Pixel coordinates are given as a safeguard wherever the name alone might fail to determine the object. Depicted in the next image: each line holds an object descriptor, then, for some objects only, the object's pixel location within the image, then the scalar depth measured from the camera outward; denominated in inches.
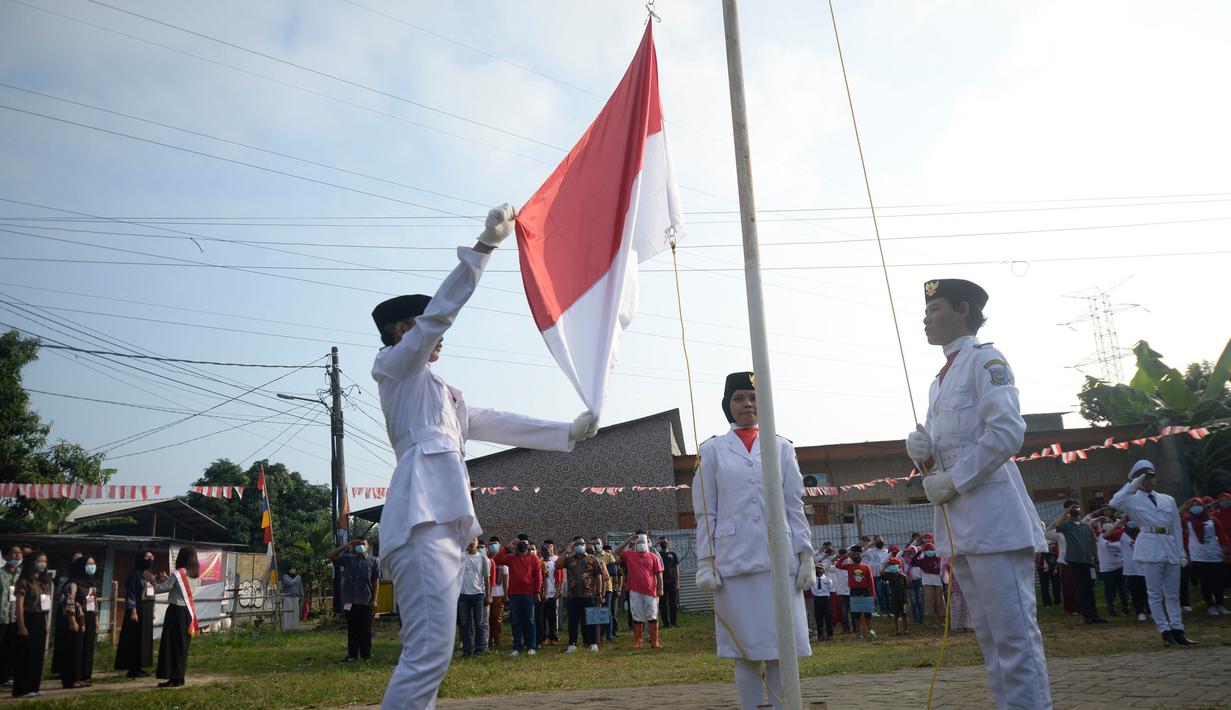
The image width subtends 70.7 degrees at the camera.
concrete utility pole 945.5
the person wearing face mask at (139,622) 494.9
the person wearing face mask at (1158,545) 399.5
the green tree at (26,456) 1047.6
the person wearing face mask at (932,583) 695.1
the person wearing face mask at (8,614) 455.8
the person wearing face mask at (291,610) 994.7
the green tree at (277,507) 1771.7
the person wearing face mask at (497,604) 671.8
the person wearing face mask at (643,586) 624.7
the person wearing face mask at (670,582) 789.9
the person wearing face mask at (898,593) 654.5
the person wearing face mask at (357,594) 561.6
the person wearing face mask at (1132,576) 597.9
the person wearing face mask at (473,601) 576.1
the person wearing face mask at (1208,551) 597.9
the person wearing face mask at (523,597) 602.9
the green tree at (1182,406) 987.9
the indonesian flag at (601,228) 172.4
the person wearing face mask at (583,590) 636.7
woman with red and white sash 448.8
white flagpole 149.2
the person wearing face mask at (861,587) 649.0
